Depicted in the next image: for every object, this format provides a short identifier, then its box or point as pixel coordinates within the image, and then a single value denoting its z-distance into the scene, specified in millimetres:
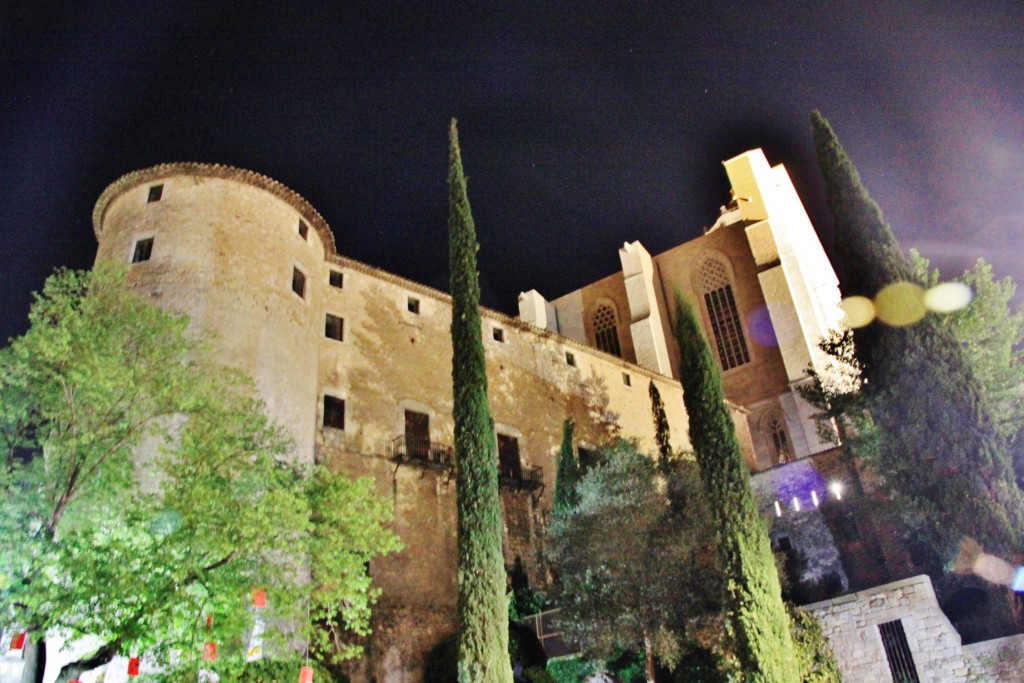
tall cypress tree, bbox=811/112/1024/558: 15719
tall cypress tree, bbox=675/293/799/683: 14844
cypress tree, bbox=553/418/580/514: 23422
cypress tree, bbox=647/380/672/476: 27109
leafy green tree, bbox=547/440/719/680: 18484
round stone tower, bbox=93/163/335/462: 19969
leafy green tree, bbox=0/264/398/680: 10938
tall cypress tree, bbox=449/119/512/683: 14297
